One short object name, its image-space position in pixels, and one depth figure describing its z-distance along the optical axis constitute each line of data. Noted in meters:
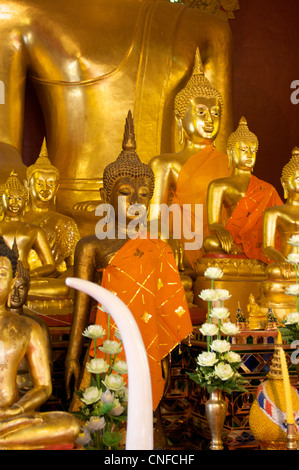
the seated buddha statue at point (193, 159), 3.44
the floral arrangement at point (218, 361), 2.03
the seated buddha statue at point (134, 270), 2.30
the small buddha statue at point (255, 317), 2.64
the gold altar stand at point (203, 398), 2.41
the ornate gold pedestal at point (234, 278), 2.94
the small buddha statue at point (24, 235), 2.84
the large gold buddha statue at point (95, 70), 4.03
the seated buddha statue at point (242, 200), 3.24
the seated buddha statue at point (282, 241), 2.81
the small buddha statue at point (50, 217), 3.23
